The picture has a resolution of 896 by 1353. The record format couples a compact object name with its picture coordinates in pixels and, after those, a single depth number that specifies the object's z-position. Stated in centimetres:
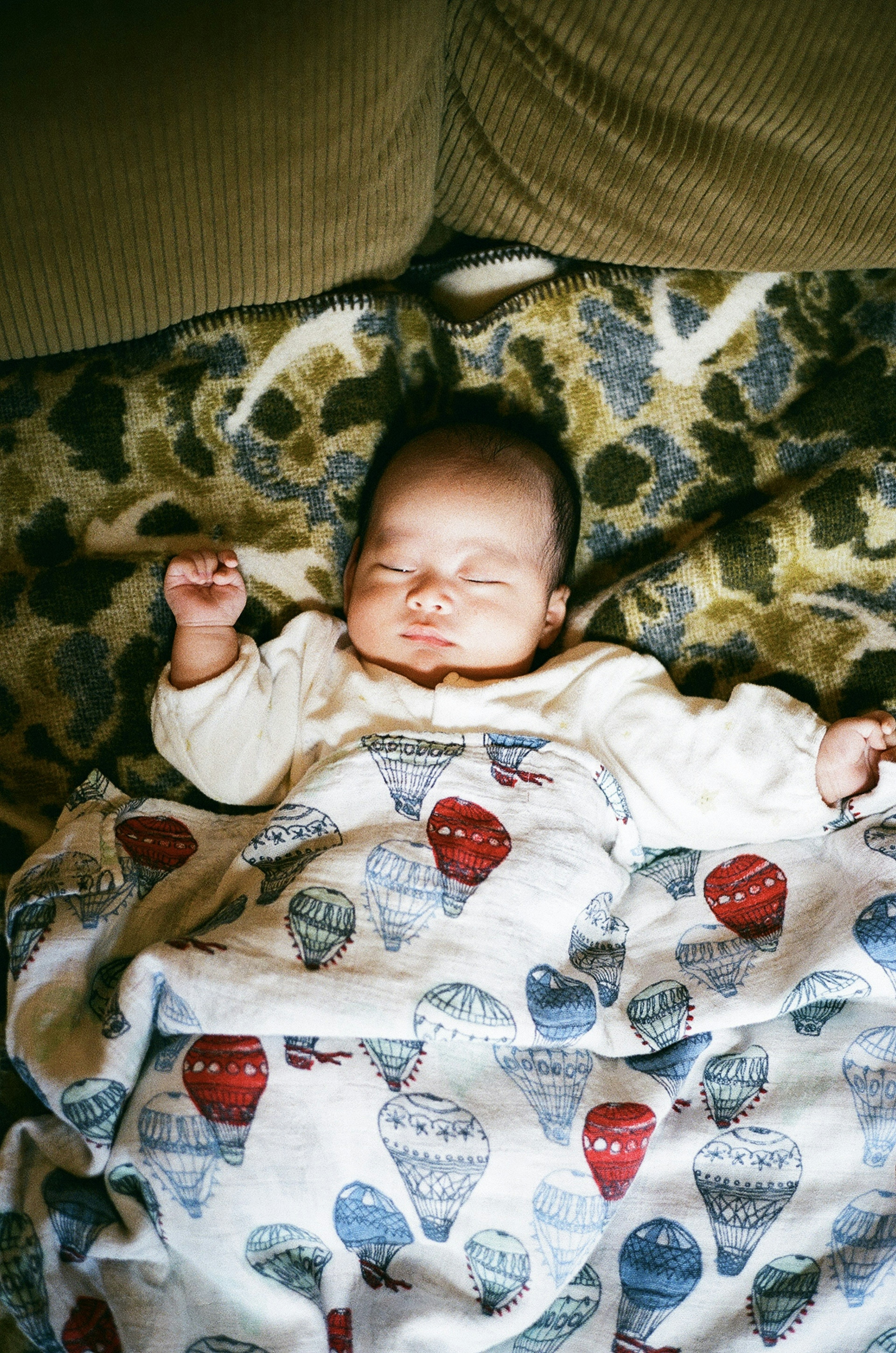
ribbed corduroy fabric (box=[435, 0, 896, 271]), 70
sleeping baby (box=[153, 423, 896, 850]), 74
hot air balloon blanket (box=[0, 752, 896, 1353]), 66
